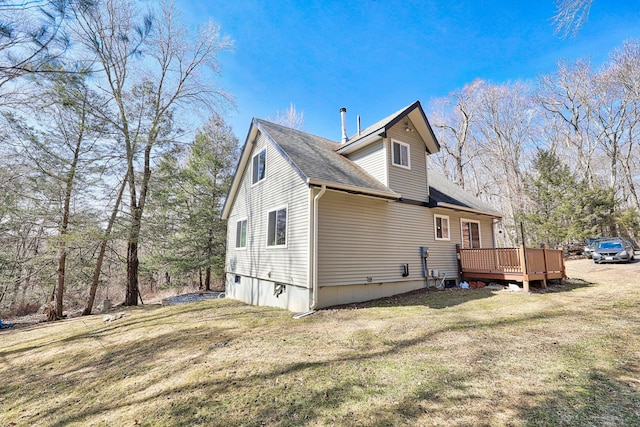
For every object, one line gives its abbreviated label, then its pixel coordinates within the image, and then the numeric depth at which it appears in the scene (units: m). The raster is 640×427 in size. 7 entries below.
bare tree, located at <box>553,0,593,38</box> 3.88
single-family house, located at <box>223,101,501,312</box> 7.57
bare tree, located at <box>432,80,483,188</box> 22.66
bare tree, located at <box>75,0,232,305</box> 11.33
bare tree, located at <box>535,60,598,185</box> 22.86
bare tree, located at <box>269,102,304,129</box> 21.70
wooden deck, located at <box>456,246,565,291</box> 8.87
